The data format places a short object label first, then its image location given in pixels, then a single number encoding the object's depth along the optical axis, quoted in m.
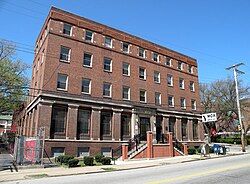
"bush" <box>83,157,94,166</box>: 21.66
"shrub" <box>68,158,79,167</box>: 20.33
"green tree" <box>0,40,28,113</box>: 37.97
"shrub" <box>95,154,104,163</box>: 22.63
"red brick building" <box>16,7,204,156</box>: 26.89
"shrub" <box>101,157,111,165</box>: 22.53
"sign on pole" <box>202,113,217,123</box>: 31.22
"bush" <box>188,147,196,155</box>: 33.75
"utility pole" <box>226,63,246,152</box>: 37.27
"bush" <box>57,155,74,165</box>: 21.84
